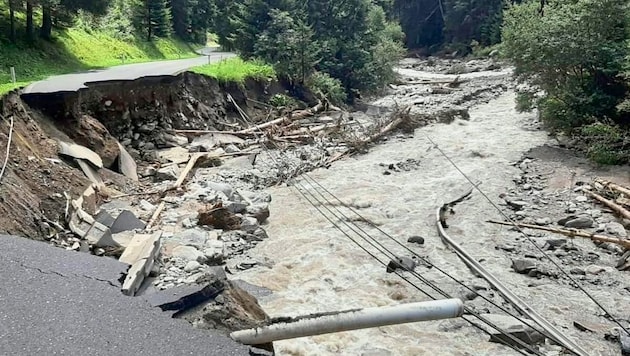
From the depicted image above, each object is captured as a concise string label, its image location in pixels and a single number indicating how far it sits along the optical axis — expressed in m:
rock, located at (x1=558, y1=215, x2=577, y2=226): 12.87
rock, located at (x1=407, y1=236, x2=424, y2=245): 12.17
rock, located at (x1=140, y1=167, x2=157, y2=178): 16.35
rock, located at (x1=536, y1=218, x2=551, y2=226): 12.98
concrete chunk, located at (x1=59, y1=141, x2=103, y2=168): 13.59
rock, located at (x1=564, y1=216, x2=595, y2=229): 12.56
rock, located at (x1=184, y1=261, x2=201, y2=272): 9.06
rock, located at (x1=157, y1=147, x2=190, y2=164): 18.00
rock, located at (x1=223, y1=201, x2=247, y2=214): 13.34
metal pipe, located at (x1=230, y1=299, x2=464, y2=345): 5.40
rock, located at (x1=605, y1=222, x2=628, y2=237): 11.96
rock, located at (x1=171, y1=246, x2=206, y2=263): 9.95
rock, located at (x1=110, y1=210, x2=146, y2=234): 10.81
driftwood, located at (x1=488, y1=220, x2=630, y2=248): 11.29
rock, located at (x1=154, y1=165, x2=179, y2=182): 16.14
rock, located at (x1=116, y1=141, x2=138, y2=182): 15.58
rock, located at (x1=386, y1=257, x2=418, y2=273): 10.65
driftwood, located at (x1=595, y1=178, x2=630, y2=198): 13.92
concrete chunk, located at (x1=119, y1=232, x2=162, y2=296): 7.24
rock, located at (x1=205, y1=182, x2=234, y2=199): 14.88
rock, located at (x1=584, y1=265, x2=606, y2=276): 10.46
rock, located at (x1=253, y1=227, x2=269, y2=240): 12.31
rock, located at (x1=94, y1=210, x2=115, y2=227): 10.84
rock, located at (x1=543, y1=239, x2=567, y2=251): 11.59
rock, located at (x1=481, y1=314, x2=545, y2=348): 7.95
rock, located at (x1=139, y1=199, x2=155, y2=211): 13.21
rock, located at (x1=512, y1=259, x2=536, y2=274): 10.52
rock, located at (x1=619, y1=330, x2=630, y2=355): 7.81
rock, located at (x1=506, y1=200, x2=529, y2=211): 14.28
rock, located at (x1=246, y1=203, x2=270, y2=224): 13.39
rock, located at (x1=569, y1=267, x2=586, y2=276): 10.44
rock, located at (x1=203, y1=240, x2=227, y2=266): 10.43
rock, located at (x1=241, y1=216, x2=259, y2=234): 12.51
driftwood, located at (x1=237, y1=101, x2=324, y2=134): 22.87
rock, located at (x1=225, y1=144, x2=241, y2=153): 19.89
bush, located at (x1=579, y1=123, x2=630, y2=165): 16.95
